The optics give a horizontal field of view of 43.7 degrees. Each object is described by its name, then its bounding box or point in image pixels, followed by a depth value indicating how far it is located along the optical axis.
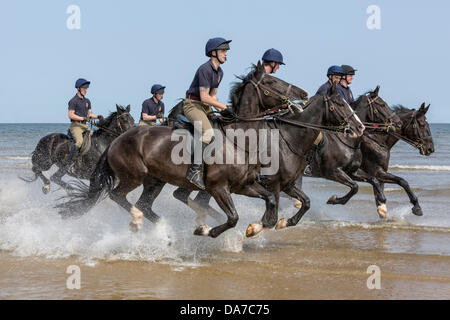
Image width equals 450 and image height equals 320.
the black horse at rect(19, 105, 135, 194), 12.31
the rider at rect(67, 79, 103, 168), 12.33
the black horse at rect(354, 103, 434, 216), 10.84
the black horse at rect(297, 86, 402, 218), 10.09
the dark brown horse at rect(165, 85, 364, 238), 7.80
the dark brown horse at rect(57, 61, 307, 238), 7.29
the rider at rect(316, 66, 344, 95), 10.32
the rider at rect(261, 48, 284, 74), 8.56
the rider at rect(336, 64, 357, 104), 10.75
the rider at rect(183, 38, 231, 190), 7.32
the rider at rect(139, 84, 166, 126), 13.40
